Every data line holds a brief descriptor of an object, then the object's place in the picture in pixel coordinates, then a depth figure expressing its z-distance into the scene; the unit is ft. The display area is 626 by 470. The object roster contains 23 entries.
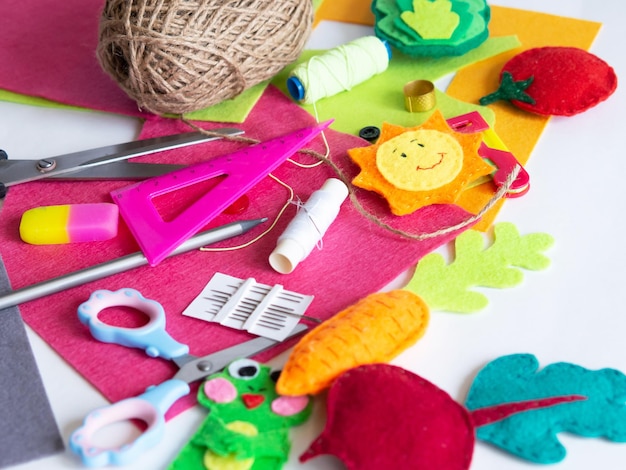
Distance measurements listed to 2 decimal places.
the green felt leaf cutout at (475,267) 2.94
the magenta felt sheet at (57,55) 4.09
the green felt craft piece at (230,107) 3.89
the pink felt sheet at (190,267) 2.83
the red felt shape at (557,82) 3.73
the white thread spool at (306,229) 3.04
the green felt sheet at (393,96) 3.81
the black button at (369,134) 3.69
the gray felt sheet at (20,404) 2.57
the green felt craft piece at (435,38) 4.04
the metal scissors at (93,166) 3.54
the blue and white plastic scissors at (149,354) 2.47
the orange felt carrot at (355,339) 2.57
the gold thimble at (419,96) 3.78
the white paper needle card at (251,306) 2.86
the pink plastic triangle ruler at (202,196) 3.17
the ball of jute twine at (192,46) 3.44
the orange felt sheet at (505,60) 3.43
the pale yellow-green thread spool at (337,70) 3.87
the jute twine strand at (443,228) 3.17
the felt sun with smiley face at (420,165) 3.28
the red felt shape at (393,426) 2.34
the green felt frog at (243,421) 2.46
